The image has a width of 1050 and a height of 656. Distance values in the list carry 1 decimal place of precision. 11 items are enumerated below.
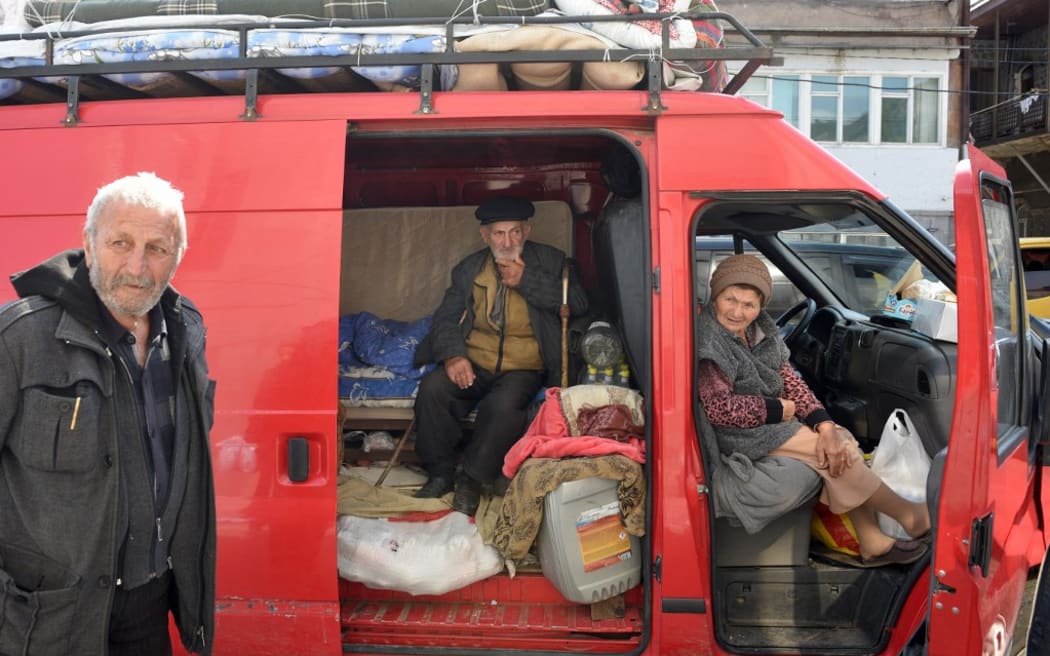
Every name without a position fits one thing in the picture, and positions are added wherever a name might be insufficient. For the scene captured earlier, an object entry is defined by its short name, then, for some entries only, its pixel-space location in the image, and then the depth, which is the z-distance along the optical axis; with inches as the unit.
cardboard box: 133.0
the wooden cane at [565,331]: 150.3
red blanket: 116.6
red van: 107.4
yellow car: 294.7
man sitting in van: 150.4
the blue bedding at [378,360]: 161.5
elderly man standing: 72.2
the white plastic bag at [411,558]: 120.0
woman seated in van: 121.0
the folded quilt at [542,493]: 115.1
